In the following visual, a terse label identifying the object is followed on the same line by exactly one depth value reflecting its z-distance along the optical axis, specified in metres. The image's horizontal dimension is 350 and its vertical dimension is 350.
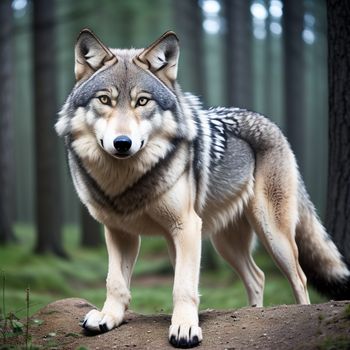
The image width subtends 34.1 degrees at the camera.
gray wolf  4.34
